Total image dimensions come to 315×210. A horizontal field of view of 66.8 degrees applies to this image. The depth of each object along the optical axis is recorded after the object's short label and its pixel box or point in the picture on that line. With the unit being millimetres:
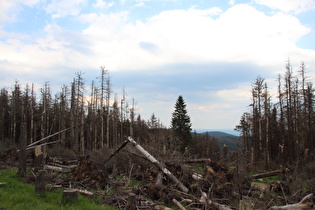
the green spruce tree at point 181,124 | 35306
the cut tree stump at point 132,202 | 5397
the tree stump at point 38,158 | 8942
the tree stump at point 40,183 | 6133
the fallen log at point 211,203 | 6438
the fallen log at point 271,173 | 11874
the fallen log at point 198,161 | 10086
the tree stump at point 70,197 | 5525
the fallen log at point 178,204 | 6516
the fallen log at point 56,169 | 10527
